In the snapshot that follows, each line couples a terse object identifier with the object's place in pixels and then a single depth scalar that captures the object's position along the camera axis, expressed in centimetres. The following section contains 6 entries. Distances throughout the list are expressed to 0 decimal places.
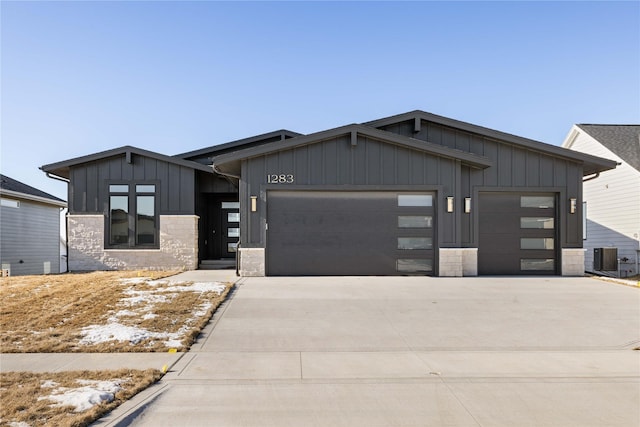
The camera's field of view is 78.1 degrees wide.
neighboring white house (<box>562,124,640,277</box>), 1558
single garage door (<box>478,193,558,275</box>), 1304
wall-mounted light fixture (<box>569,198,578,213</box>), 1280
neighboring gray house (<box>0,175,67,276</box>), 1681
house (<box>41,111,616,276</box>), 1206
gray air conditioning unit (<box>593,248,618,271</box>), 1545
